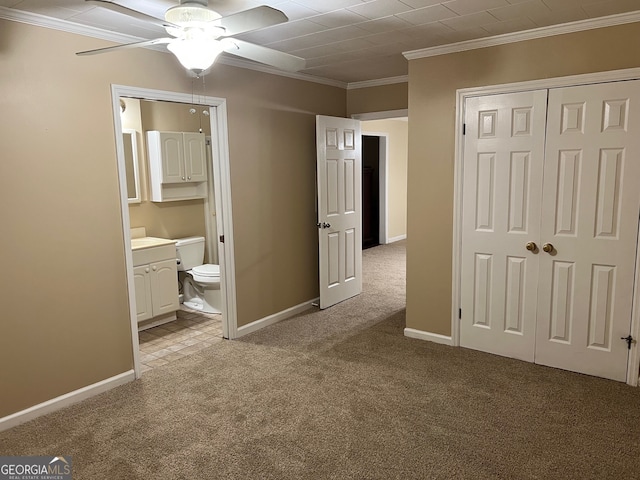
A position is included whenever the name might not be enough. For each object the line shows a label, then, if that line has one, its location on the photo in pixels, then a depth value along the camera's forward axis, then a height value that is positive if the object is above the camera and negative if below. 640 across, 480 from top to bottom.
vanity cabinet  4.22 -0.94
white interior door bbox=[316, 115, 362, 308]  4.64 -0.32
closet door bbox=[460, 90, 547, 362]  3.32 -0.33
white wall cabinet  4.75 +0.14
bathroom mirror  4.64 +0.15
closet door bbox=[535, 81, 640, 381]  3.00 -0.35
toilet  4.80 -1.02
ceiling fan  1.91 +0.63
